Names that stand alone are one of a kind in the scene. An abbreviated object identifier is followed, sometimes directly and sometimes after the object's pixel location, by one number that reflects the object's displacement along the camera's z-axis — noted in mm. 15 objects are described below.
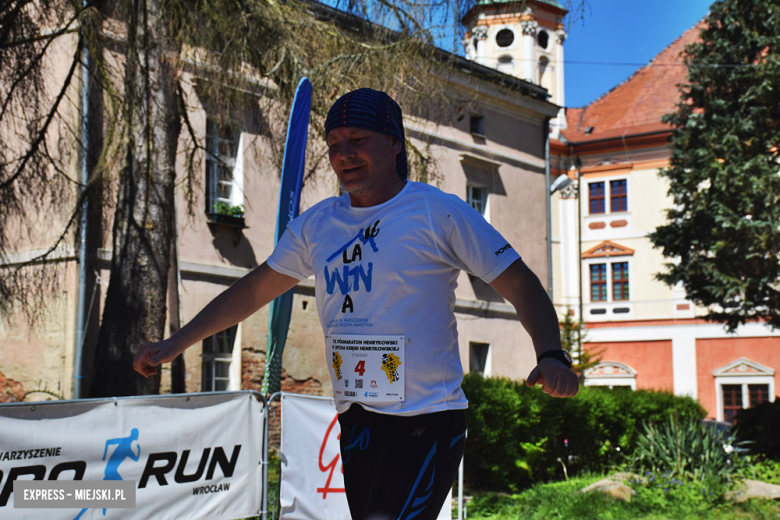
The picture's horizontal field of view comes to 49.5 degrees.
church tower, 44906
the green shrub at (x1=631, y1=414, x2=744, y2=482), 11508
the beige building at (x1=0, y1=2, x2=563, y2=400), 13227
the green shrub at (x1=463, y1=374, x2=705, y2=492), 13438
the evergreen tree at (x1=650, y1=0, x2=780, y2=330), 20969
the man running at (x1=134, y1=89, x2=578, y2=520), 2674
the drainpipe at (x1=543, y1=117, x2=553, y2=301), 25141
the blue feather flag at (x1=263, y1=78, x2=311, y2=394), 8305
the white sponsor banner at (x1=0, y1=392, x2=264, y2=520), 5196
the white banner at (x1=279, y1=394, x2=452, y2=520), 7020
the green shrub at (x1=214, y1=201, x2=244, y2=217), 16094
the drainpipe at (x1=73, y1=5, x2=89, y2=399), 7762
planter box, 15828
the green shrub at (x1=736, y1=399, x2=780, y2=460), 14688
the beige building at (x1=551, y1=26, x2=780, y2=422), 36562
